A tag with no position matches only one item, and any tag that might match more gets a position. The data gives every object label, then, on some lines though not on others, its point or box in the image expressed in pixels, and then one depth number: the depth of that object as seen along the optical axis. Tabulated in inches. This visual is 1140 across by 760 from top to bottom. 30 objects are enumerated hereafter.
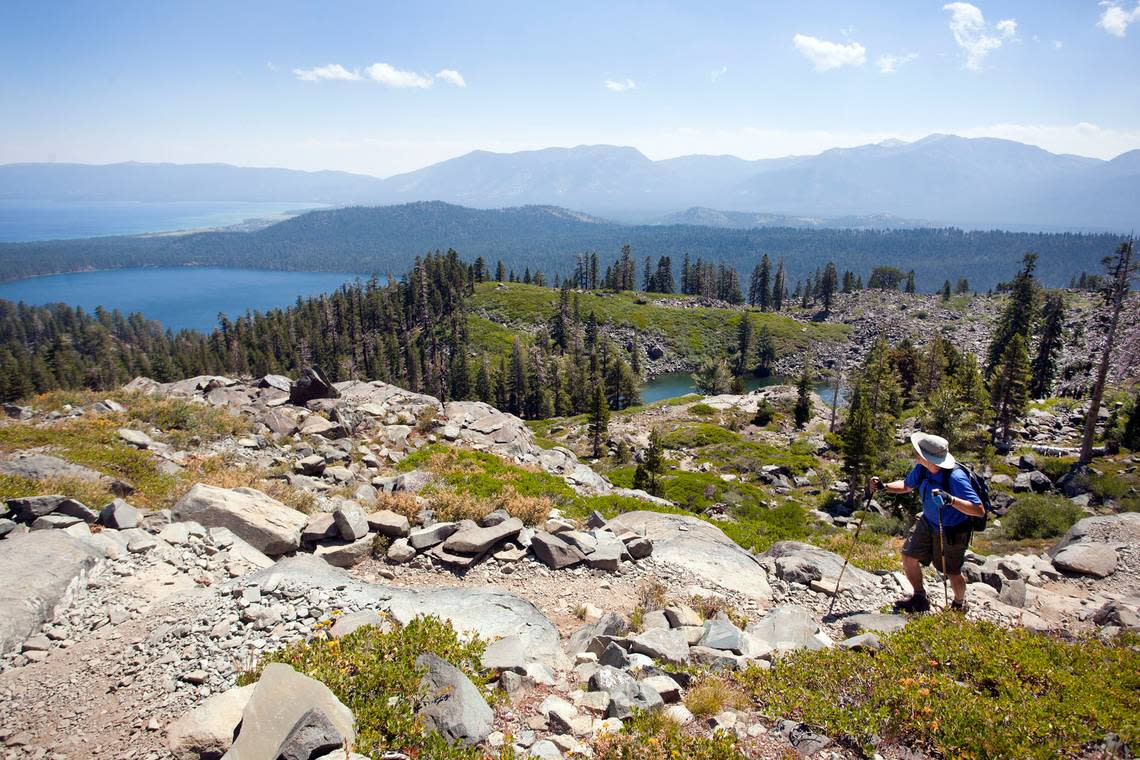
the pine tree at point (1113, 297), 1301.7
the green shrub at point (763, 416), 2773.1
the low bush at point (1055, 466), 1349.7
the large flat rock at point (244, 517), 469.7
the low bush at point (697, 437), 2370.8
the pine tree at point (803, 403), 2800.2
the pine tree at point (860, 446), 1529.3
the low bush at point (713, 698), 270.4
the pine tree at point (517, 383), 3890.3
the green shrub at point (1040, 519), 792.3
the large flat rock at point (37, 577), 314.2
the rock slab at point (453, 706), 241.3
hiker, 377.1
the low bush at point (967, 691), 237.0
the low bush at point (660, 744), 229.9
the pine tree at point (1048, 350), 2674.7
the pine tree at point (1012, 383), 1814.7
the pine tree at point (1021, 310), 2950.5
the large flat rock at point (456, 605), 352.5
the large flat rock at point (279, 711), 216.2
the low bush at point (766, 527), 727.7
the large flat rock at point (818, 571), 503.5
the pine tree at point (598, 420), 2316.7
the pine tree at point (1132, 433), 1420.9
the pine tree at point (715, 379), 4146.2
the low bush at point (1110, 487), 1029.8
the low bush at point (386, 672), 229.8
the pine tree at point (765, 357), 5792.3
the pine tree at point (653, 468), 1470.5
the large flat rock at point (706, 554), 491.5
